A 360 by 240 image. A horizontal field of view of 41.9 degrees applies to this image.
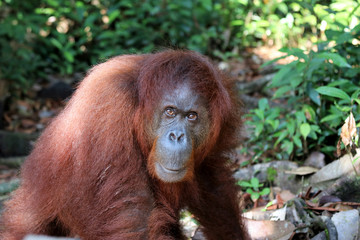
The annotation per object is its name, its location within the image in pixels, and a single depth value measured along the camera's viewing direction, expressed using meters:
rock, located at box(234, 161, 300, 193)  4.79
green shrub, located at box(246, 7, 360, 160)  4.54
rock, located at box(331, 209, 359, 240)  3.62
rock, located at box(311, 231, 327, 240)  3.64
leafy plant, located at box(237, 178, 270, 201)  4.56
